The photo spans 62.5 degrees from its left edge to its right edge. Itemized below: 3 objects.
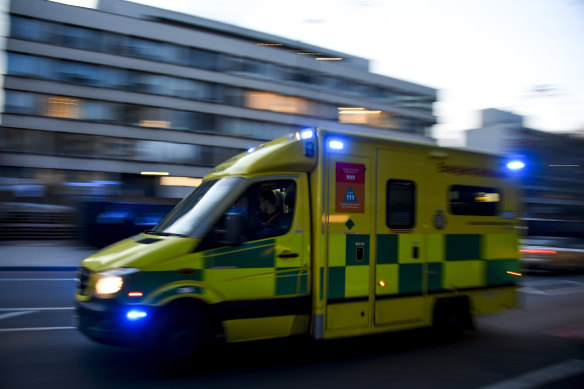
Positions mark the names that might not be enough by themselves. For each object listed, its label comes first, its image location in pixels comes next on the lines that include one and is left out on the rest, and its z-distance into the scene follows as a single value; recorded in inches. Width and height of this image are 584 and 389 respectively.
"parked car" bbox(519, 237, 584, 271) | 561.3
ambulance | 183.2
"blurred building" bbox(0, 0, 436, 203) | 1357.0
